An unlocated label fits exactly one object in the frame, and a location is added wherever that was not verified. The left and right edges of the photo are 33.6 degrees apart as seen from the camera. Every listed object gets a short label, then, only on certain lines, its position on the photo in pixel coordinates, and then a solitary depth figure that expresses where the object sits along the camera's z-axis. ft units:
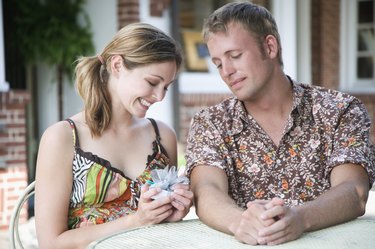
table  6.06
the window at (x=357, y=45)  32.32
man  7.71
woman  7.11
